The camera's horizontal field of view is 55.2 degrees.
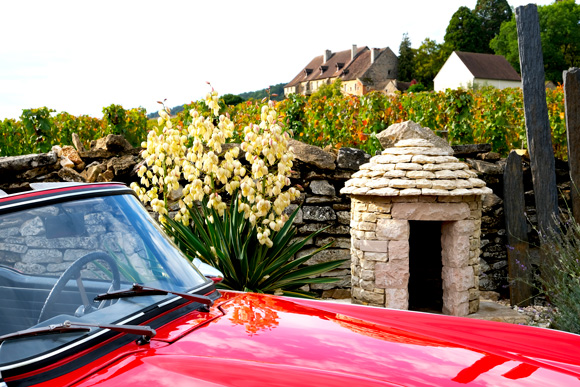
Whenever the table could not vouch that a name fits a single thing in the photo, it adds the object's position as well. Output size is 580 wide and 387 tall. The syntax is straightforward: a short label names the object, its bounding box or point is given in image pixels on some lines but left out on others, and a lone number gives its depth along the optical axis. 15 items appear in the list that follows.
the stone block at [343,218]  7.68
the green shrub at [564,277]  5.17
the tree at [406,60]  64.56
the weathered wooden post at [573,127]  7.55
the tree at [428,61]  58.12
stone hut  5.61
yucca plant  5.17
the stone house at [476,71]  52.94
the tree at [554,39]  52.75
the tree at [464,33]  58.12
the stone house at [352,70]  66.62
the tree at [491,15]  62.34
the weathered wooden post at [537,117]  7.66
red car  1.71
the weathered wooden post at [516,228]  7.82
